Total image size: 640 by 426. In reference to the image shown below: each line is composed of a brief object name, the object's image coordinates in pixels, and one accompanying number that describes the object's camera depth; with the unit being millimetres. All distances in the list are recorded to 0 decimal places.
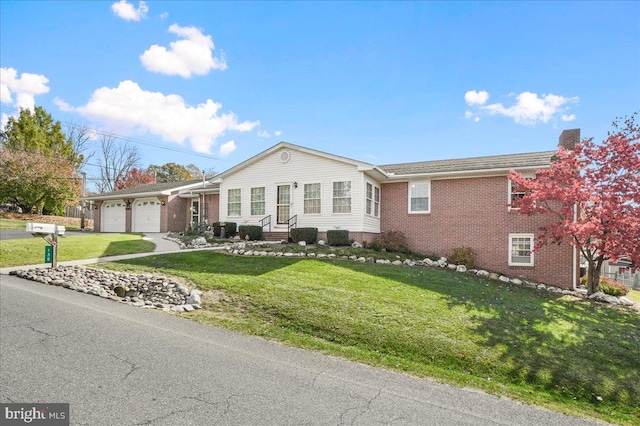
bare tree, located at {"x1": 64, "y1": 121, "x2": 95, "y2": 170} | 44619
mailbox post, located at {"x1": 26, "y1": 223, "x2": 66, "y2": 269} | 10443
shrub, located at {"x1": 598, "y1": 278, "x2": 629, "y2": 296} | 13469
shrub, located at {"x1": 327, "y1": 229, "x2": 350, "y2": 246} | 14953
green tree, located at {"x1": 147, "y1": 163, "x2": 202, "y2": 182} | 52406
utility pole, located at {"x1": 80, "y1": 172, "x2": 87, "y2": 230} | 31103
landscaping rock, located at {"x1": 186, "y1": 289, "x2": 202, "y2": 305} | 8277
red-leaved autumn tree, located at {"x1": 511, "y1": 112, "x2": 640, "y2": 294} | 10430
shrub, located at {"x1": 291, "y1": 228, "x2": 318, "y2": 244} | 15625
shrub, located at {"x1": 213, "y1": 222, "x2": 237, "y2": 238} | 18109
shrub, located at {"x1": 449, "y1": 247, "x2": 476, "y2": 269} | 14219
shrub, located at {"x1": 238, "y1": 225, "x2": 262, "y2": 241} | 17031
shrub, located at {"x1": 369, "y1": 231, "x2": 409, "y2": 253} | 15414
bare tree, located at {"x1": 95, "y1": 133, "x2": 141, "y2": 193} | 48062
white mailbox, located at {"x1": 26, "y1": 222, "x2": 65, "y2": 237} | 10250
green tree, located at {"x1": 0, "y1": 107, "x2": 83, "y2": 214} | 30109
